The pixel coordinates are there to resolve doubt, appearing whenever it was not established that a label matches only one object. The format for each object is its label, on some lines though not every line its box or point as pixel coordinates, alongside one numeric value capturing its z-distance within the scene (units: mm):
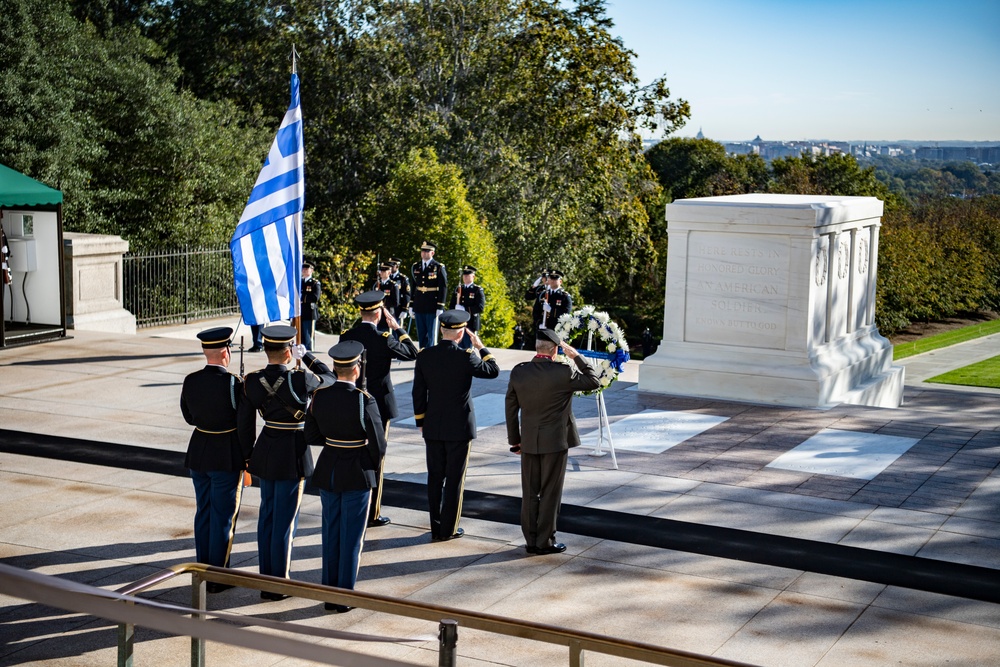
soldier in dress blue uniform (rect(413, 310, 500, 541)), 8117
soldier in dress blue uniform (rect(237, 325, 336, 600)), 6961
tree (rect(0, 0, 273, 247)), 24906
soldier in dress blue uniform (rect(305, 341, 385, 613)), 6754
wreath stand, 10461
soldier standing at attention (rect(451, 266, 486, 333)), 16311
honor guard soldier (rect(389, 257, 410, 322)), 17766
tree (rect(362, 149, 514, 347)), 24803
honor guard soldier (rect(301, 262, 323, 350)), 16422
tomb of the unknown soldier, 13562
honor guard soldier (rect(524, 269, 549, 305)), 16766
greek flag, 8445
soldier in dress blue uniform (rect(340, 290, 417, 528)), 8719
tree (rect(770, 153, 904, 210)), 46969
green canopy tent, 17047
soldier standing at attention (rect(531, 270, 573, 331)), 15781
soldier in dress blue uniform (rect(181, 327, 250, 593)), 7090
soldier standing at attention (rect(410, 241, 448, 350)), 16297
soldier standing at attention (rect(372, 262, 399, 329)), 17406
